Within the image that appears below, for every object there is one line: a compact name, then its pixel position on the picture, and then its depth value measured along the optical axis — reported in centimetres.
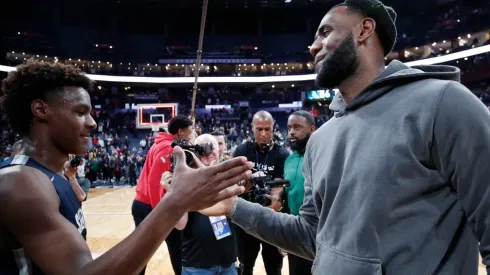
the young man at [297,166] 332
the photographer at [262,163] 398
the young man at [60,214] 124
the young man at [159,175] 379
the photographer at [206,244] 280
